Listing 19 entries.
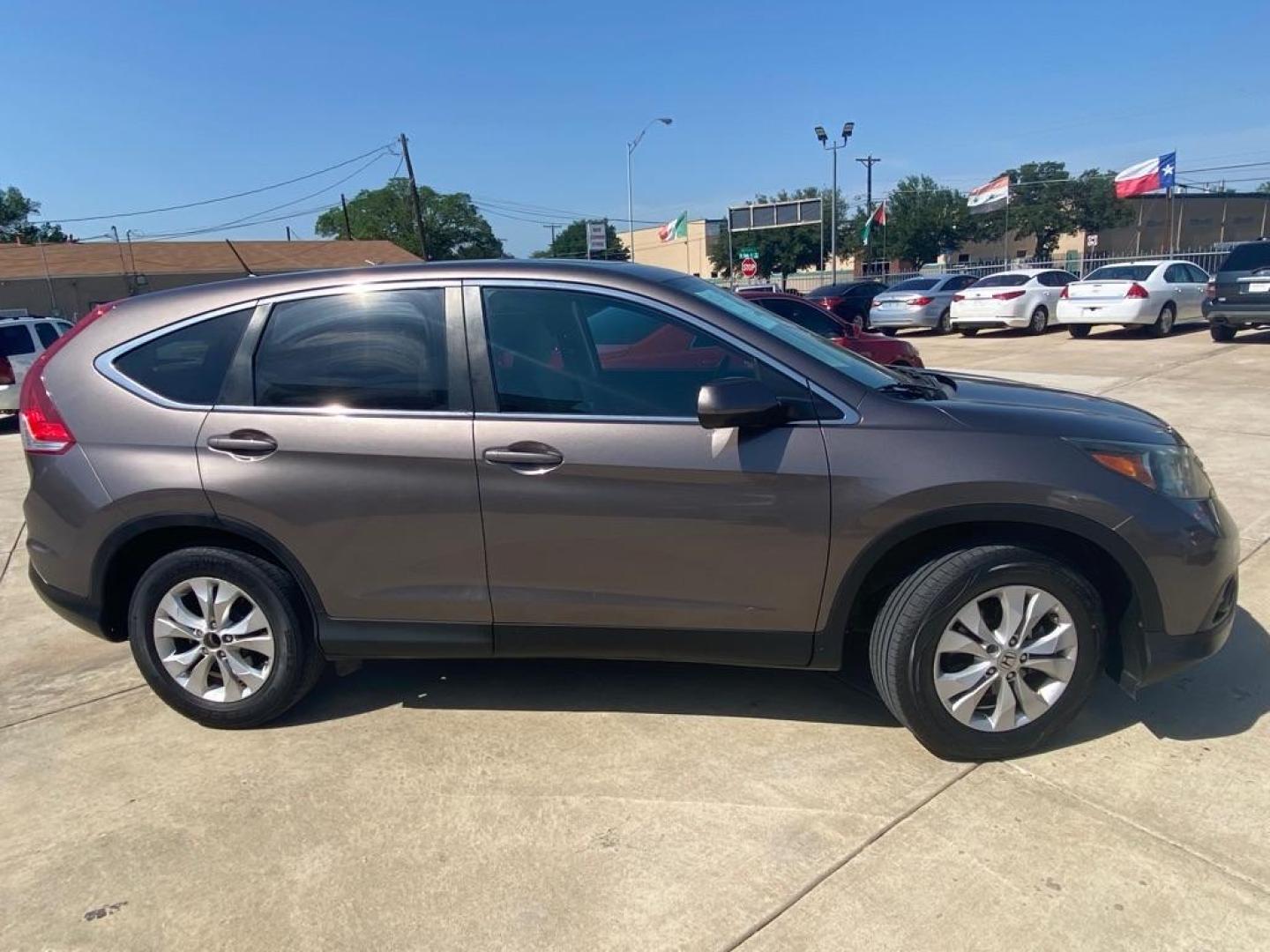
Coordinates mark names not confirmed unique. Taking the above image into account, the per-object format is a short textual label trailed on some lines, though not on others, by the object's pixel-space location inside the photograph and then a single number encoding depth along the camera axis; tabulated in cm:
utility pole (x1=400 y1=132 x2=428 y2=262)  4653
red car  1067
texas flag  4528
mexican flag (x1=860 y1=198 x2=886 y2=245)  4412
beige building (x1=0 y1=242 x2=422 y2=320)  4547
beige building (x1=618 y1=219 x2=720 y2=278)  8781
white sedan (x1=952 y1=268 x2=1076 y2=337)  1939
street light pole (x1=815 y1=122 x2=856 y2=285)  4009
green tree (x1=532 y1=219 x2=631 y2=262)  9877
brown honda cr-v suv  288
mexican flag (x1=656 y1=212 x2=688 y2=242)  6370
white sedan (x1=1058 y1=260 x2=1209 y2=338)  1759
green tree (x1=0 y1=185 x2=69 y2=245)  7888
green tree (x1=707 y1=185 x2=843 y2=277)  7338
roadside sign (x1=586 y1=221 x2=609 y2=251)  3806
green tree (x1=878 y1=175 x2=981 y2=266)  6975
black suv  1502
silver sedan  2136
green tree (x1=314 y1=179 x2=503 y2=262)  8719
